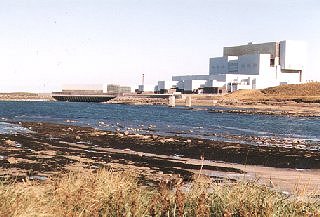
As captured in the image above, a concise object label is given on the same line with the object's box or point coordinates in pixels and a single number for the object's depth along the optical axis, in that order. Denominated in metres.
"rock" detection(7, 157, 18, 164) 20.53
